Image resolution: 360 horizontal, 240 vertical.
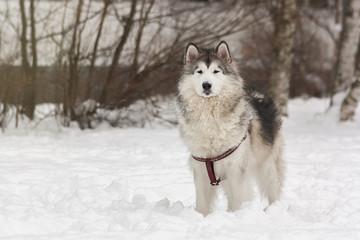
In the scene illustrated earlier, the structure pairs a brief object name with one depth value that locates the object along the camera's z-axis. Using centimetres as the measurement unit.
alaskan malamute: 761
